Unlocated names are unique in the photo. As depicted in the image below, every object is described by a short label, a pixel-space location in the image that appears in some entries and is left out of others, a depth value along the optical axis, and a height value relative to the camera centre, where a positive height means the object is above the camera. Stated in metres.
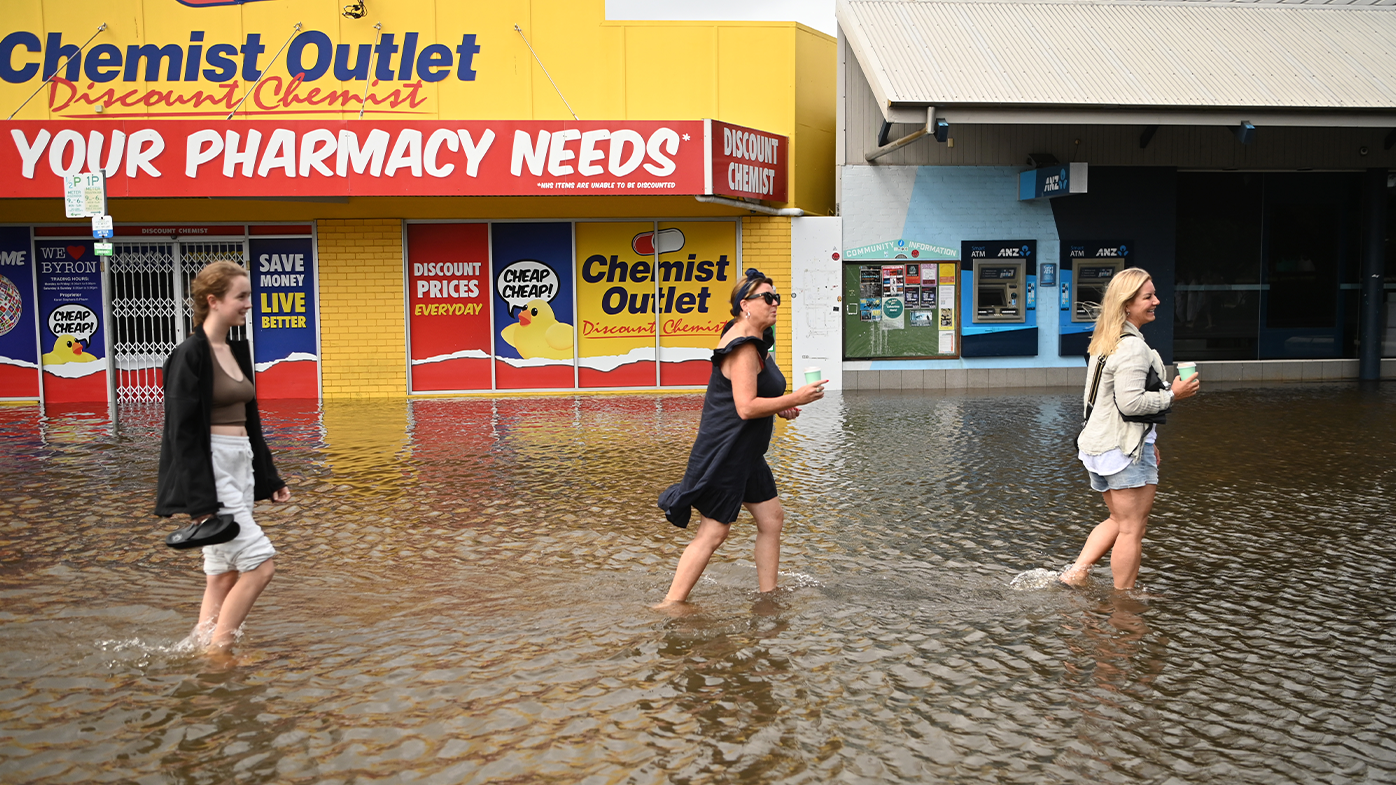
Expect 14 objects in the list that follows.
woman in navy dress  4.64 -0.50
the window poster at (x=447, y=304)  15.82 +0.32
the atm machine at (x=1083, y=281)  16.81 +0.59
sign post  11.18 +1.43
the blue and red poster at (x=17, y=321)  15.34 +0.15
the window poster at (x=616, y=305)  15.97 +0.29
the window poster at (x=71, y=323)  15.44 +0.11
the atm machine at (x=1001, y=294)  16.70 +0.41
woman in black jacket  4.08 -0.46
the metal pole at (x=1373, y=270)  17.34 +0.73
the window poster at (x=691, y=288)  16.08 +0.53
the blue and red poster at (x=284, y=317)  15.66 +0.16
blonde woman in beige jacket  4.97 -0.50
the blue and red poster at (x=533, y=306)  15.89 +0.28
